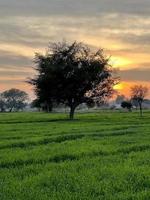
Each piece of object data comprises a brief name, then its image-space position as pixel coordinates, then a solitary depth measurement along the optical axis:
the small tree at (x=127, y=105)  113.67
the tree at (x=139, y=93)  101.85
